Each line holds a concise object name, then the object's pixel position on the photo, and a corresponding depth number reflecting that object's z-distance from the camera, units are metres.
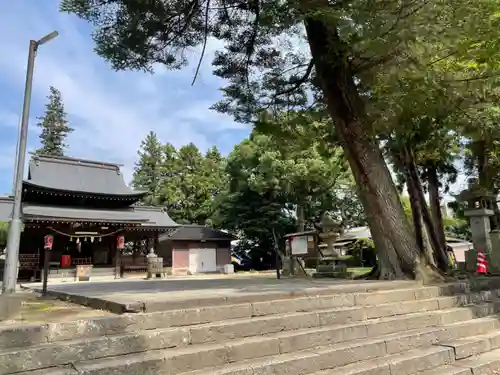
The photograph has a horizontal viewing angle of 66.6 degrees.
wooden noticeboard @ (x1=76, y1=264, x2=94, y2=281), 17.43
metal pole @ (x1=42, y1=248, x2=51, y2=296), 5.22
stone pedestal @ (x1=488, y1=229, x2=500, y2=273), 10.19
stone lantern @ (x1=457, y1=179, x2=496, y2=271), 10.84
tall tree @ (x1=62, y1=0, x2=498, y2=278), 4.47
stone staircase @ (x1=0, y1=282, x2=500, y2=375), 2.75
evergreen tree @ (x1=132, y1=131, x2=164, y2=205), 33.18
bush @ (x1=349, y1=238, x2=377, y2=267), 23.41
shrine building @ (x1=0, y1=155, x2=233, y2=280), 17.78
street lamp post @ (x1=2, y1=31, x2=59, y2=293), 4.16
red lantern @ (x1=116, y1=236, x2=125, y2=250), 19.27
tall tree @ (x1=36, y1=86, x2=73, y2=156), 37.56
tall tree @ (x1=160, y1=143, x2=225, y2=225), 31.00
